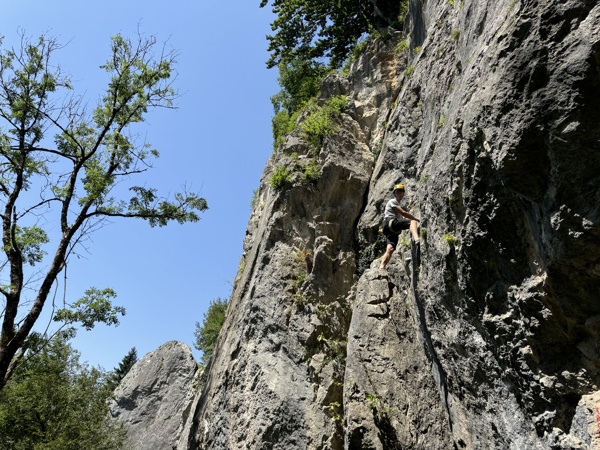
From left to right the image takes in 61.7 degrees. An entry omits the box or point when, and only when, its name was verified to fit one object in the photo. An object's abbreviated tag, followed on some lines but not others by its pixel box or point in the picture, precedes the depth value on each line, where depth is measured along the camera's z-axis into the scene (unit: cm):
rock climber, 1027
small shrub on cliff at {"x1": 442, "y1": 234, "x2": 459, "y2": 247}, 723
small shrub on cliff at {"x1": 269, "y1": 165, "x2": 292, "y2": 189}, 1473
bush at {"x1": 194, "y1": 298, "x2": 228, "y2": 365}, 2761
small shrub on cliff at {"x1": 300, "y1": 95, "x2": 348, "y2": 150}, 1519
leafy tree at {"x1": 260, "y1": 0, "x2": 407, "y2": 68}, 2214
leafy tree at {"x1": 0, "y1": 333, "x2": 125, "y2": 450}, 1858
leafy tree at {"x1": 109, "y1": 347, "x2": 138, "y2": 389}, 5254
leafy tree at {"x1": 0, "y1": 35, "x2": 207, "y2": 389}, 1197
